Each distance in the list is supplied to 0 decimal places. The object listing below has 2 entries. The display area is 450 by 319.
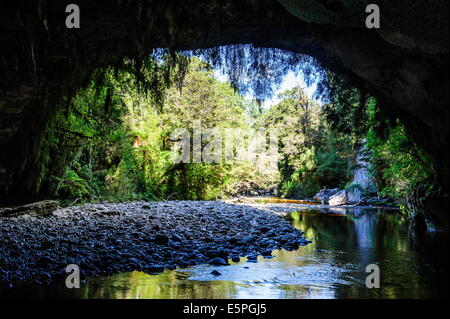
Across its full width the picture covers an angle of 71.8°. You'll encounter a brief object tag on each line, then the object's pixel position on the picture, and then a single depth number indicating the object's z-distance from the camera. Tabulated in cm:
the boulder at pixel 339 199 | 2290
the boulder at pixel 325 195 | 2547
